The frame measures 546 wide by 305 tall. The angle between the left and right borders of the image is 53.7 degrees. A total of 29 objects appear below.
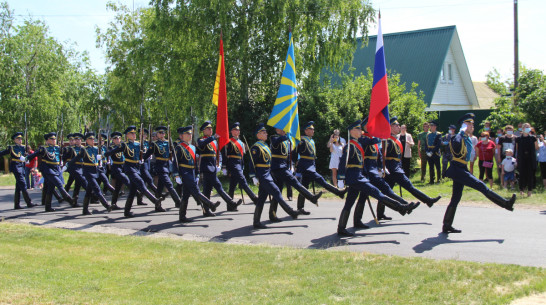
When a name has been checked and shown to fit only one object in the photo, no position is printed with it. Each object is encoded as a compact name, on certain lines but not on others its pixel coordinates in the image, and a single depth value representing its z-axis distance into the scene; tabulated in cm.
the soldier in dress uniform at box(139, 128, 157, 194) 1301
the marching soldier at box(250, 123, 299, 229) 923
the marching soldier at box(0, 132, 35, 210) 1373
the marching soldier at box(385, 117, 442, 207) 970
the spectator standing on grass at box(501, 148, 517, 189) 1389
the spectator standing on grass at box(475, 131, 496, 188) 1486
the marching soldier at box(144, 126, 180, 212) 1164
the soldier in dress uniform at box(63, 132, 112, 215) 1216
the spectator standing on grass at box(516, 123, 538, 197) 1332
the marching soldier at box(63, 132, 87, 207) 1285
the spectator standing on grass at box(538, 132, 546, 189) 1376
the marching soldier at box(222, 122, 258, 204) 1145
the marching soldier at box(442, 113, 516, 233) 852
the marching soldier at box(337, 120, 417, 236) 834
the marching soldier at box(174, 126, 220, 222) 1040
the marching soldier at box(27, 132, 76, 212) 1275
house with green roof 2983
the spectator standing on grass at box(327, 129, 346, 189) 1617
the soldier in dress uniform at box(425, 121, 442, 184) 1585
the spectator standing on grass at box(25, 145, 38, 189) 1961
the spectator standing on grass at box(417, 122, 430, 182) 1647
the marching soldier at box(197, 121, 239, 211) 1110
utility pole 1943
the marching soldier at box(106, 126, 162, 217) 1150
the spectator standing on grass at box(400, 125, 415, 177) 1622
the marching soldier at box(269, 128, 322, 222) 1009
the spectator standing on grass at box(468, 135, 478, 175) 1477
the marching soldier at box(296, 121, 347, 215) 1099
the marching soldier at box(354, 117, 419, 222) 912
